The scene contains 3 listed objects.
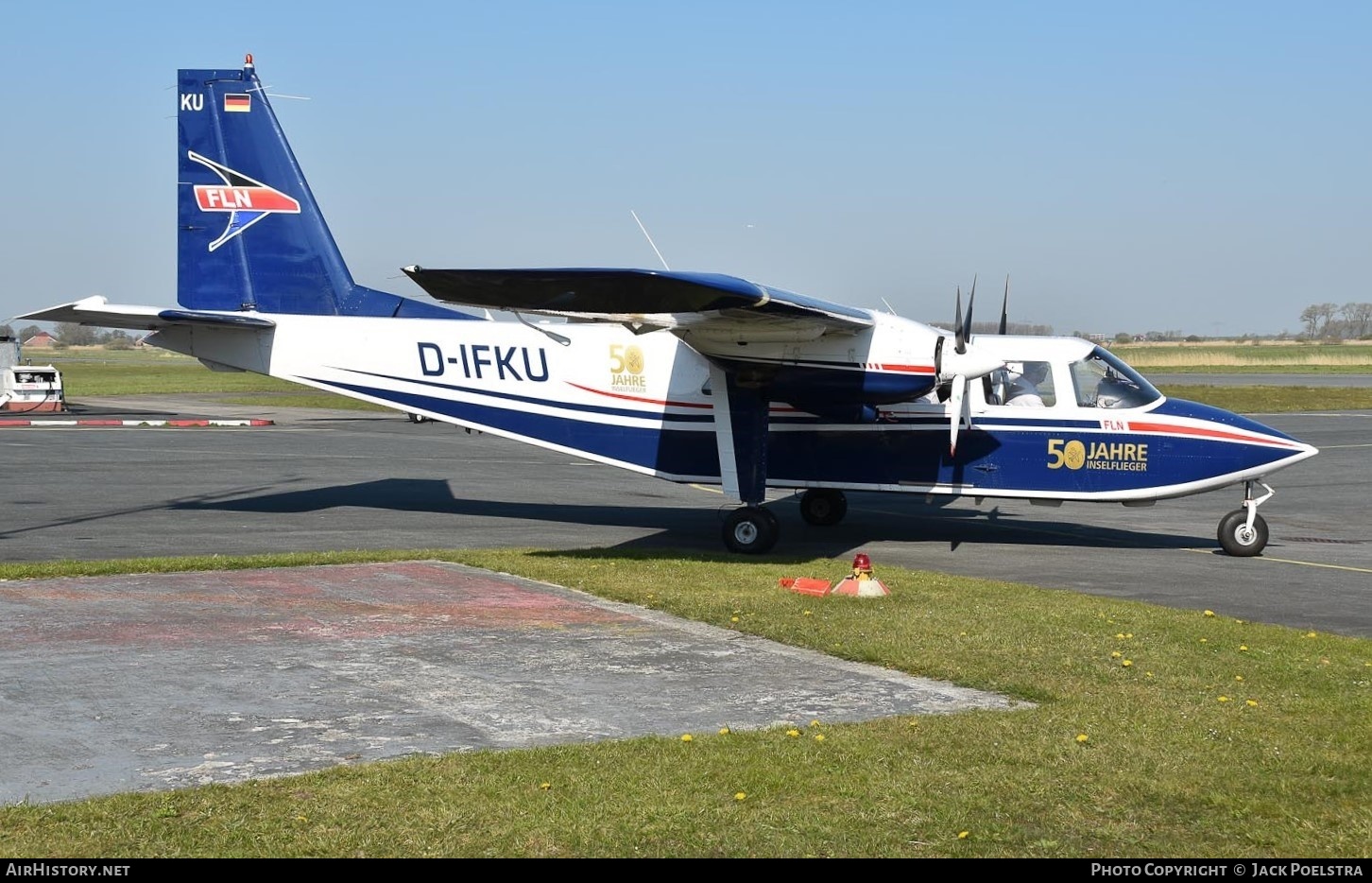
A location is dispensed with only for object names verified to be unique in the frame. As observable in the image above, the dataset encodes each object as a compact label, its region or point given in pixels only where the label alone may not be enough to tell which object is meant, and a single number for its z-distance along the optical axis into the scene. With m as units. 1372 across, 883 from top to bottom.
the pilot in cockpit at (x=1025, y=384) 17.22
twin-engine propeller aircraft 16.38
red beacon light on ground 12.57
